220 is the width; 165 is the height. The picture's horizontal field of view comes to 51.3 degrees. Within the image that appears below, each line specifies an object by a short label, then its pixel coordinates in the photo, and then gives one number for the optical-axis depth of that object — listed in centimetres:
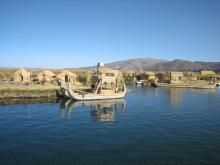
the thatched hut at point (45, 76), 5737
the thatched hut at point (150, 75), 10760
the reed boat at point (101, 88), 3906
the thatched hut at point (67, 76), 6131
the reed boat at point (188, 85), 7900
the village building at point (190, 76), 11642
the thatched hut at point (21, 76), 5422
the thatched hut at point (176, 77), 9298
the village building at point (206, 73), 13470
